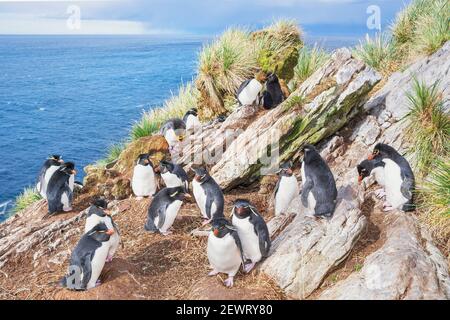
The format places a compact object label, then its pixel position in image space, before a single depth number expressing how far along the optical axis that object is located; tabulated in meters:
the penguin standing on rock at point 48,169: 9.92
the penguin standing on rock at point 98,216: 6.78
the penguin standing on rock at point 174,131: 10.61
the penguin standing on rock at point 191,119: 11.90
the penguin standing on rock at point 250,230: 5.98
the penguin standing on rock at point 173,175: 8.63
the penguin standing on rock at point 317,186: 6.41
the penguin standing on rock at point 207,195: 7.44
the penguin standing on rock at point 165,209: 7.38
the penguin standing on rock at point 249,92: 11.02
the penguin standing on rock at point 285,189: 7.44
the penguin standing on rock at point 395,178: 6.92
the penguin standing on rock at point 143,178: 8.65
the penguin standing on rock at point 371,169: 7.42
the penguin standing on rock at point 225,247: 5.70
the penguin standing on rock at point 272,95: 10.39
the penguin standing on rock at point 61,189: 8.86
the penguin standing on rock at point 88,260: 5.63
